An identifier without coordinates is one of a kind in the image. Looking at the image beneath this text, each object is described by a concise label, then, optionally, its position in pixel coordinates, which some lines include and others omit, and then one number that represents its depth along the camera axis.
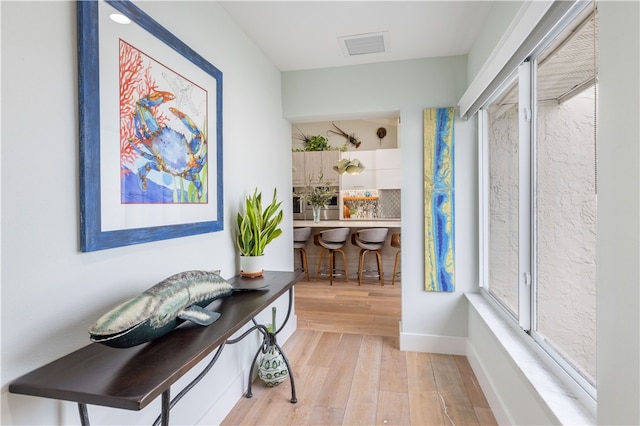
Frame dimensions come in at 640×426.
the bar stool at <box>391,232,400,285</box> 5.07
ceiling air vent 2.46
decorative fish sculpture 0.96
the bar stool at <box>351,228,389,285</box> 4.90
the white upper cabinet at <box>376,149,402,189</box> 6.40
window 1.26
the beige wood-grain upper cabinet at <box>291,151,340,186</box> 6.56
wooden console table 0.85
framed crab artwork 1.14
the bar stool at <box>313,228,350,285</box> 5.03
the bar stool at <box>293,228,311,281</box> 5.23
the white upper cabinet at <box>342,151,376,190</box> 6.59
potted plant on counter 6.22
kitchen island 5.29
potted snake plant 2.07
